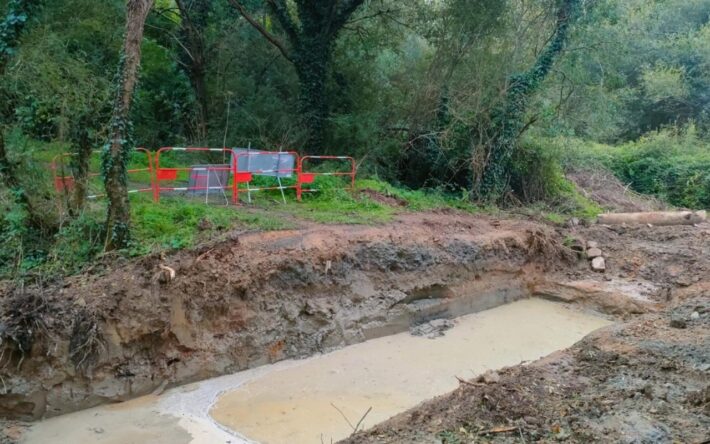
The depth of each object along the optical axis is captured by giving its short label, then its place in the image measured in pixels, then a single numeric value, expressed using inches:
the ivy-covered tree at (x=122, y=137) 302.2
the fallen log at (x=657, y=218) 571.8
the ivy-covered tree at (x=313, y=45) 595.5
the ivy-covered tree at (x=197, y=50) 621.3
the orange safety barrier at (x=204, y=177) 426.3
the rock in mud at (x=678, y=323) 316.8
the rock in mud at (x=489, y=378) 218.4
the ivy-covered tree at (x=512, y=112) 561.6
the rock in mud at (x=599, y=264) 473.4
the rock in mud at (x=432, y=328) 379.6
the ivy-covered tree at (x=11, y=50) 308.8
